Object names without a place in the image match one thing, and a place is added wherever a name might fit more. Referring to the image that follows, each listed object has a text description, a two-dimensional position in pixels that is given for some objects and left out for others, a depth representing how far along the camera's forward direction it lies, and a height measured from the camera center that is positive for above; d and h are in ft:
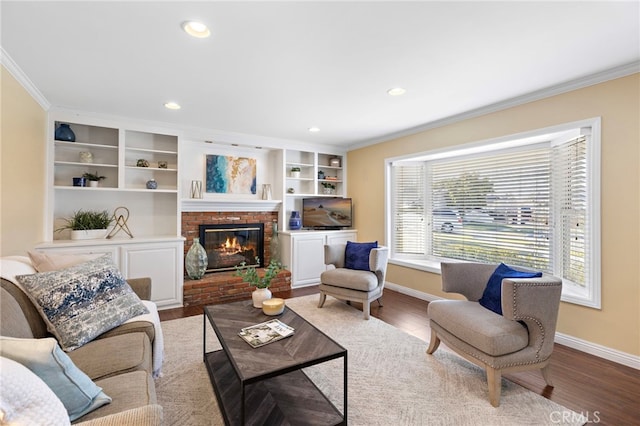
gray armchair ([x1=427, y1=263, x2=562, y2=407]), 6.28 -2.55
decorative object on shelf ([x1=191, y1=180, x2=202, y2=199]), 14.30 +1.20
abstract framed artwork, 14.92 +2.06
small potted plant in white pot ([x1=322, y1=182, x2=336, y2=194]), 18.19 +1.63
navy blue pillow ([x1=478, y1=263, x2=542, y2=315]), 7.44 -1.86
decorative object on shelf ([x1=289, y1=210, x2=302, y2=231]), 16.69 -0.38
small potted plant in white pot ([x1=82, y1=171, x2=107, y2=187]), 11.75 +1.40
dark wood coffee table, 5.17 -3.26
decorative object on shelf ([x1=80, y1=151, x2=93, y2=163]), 11.76 +2.22
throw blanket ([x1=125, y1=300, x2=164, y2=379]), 6.28 -2.75
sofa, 3.39 -2.44
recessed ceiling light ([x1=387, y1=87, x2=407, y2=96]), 9.18 +3.91
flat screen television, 16.87 +0.10
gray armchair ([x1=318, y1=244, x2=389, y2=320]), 10.98 -2.59
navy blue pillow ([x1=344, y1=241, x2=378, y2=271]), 12.31 -1.72
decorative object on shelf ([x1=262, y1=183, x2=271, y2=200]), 16.14 +1.21
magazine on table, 5.93 -2.51
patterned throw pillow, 5.49 -1.77
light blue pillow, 3.18 -1.88
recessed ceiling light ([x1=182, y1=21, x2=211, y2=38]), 6.00 +3.85
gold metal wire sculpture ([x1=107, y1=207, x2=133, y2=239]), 12.81 -0.34
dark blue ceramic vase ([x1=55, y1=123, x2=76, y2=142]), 11.17 +3.02
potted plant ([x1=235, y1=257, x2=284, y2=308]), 7.73 -1.85
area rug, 5.85 -3.96
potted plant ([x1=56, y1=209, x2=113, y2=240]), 11.27 -0.44
